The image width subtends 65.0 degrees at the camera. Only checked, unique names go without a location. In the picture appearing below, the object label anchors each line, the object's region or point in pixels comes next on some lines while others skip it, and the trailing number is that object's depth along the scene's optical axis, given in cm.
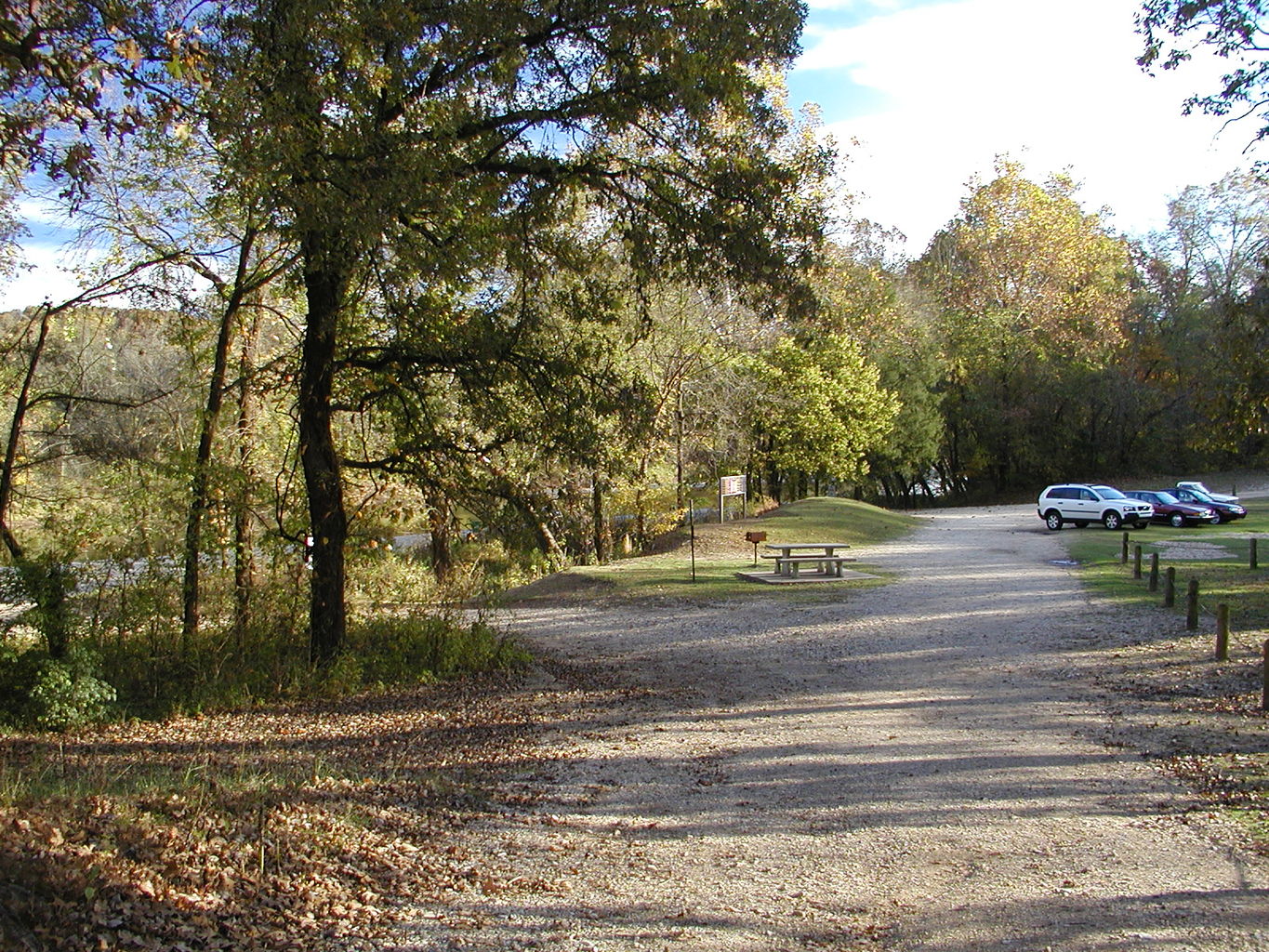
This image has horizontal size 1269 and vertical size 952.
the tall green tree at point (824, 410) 3794
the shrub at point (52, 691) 928
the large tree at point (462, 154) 836
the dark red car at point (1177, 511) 3494
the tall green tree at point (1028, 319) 5747
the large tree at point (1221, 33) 1212
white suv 3503
